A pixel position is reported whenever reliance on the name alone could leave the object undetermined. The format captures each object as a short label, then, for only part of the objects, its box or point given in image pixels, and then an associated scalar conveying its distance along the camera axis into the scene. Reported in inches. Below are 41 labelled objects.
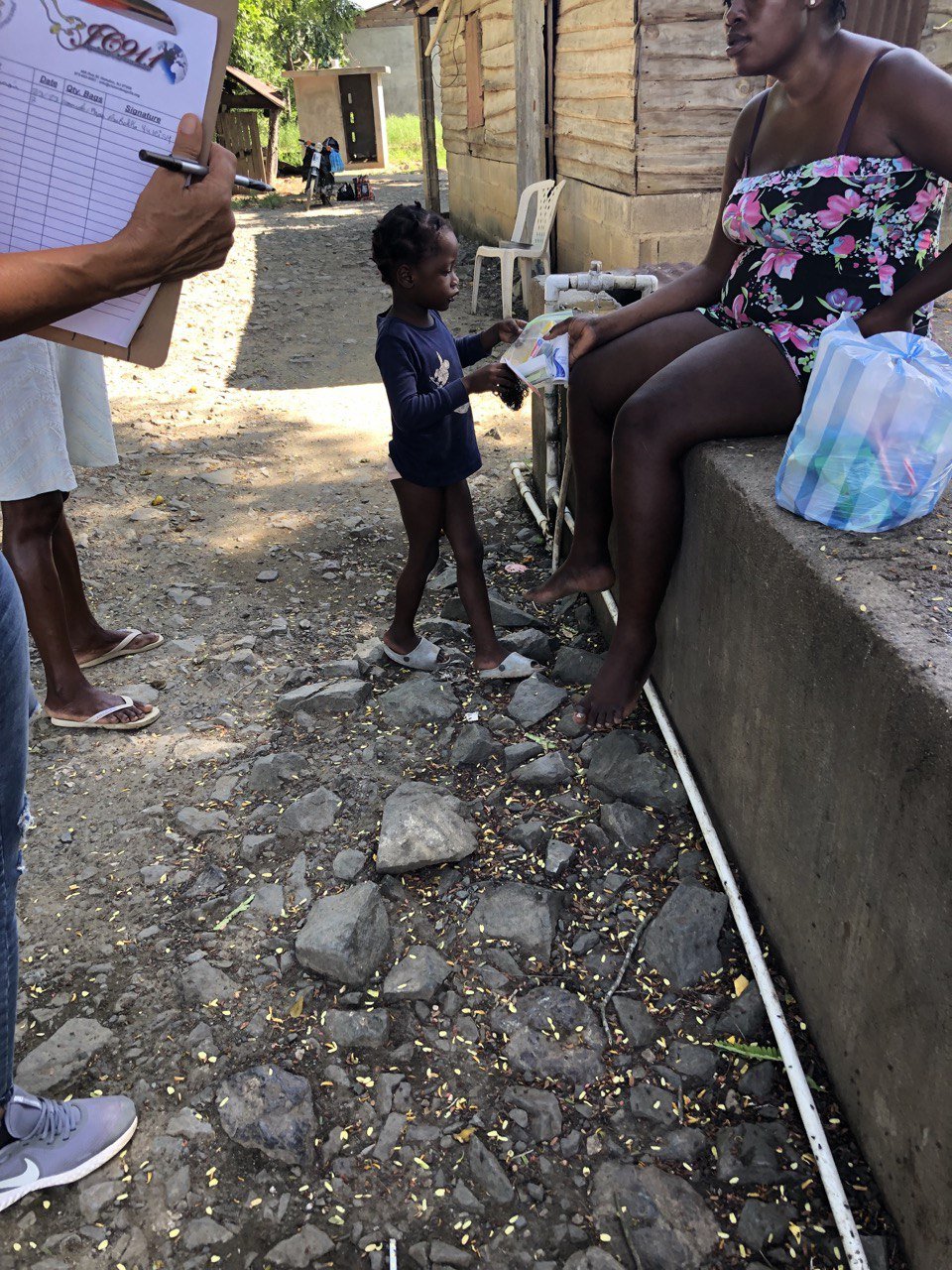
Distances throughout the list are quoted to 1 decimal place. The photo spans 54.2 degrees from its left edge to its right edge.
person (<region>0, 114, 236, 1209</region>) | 46.2
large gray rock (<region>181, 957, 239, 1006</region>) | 76.4
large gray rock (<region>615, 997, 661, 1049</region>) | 71.2
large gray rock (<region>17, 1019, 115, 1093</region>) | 70.5
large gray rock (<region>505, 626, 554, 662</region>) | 123.3
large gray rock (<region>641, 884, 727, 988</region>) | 75.9
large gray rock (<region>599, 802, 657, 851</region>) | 88.6
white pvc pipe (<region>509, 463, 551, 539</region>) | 154.7
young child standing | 105.5
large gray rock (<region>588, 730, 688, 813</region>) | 92.6
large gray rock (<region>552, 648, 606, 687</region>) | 115.9
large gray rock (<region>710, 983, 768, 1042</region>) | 70.3
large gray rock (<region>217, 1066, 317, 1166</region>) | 64.6
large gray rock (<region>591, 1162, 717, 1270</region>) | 57.8
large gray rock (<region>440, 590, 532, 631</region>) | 131.0
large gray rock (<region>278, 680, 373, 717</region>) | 113.6
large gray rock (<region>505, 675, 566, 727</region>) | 108.7
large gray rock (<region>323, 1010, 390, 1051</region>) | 71.9
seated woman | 82.1
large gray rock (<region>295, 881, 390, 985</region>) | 76.2
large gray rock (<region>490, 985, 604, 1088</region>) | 69.3
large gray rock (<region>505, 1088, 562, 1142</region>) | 65.1
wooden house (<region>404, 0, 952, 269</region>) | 207.0
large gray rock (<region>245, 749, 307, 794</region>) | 101.1
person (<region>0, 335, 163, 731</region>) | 101.3
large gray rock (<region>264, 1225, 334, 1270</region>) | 58.0
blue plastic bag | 63.9
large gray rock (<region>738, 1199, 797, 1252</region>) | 57.6
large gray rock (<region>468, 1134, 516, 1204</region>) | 61.7
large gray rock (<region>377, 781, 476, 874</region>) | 86.2
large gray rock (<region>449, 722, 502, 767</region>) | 102.4
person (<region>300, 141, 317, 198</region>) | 698.8
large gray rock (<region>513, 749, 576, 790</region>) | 97.2
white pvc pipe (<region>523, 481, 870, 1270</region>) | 54.7
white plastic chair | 300.8
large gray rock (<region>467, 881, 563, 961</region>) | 79.4
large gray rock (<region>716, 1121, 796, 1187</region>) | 61.1
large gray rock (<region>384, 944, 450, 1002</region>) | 75.2
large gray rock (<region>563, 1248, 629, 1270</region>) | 56.6
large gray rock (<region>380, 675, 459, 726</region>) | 111.3
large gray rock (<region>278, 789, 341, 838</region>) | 94.4
